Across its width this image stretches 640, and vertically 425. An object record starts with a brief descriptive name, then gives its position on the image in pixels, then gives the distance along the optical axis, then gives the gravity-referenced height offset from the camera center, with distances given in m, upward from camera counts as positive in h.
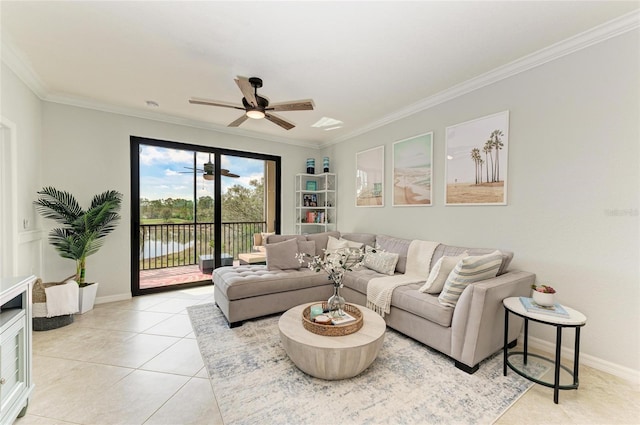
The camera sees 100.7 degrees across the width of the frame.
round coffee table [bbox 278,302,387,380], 1.90 -1.05
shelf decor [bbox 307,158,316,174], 5.54 +0.87
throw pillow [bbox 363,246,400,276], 3.41 -0.70
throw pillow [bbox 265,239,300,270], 3.62 -0.68
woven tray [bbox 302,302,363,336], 2.05 -0.95
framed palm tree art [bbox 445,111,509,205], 2.80 +0.54
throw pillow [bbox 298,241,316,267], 3.93 -0.63
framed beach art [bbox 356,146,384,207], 4.34 +0.52
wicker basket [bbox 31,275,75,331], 2.82 -1.16
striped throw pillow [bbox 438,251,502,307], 2.23 -0.55
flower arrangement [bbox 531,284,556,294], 2.00 -0.61
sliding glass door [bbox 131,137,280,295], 4.27 -0.02
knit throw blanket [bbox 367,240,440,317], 2.81 -0.82
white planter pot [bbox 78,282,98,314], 3.30 -1.16
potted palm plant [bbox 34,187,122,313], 3.22 -0.27
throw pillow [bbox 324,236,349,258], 4.01 -0.56
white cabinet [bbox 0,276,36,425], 1.45 -0.84
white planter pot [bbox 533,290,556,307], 1.99 -0.68
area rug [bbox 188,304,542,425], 1.67 -1.31
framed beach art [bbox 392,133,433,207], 3.58 +0.54
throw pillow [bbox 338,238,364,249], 3.99 -0.55
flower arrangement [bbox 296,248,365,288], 2.25 -0.49
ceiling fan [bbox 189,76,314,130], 2.58 +1.03
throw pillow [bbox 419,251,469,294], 2.55 -0.64
